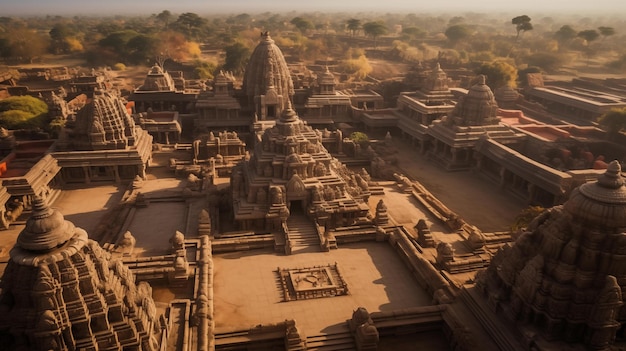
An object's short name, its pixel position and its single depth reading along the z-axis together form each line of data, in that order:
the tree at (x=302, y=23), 173.38
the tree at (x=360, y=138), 47.03
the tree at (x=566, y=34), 137.00
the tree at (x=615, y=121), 43.94
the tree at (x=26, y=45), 104.12
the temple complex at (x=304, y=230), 14.82
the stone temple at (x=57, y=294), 12.88
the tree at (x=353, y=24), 158.12
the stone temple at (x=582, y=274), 16.39
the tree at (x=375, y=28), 140.12
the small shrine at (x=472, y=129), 43.06
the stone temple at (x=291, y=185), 28.11
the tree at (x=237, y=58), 95.12
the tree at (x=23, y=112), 48.00
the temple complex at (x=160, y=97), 58.50
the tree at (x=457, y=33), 145.75
